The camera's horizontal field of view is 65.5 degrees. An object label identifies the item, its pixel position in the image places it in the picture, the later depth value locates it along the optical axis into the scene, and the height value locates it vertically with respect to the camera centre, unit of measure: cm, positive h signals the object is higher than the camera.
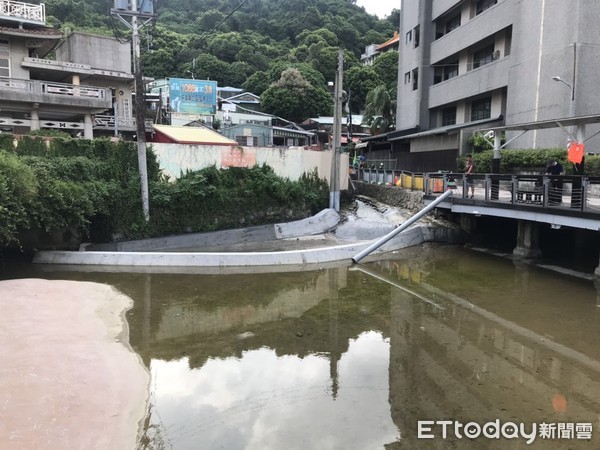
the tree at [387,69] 6094 +1330
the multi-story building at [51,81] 2570 +541
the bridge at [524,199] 1299 -89
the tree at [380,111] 4403 +588
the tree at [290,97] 5378 +853
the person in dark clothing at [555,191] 1388 -53
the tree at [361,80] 5950 +1163
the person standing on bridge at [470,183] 1823 -42
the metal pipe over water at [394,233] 1736 -235
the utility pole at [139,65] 1825 +407
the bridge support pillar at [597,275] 1384 -303
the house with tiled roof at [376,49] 7240 +1939
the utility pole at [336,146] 2312 +125
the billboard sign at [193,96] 3769 +598
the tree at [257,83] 6184 +1149
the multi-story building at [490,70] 2231 +616
